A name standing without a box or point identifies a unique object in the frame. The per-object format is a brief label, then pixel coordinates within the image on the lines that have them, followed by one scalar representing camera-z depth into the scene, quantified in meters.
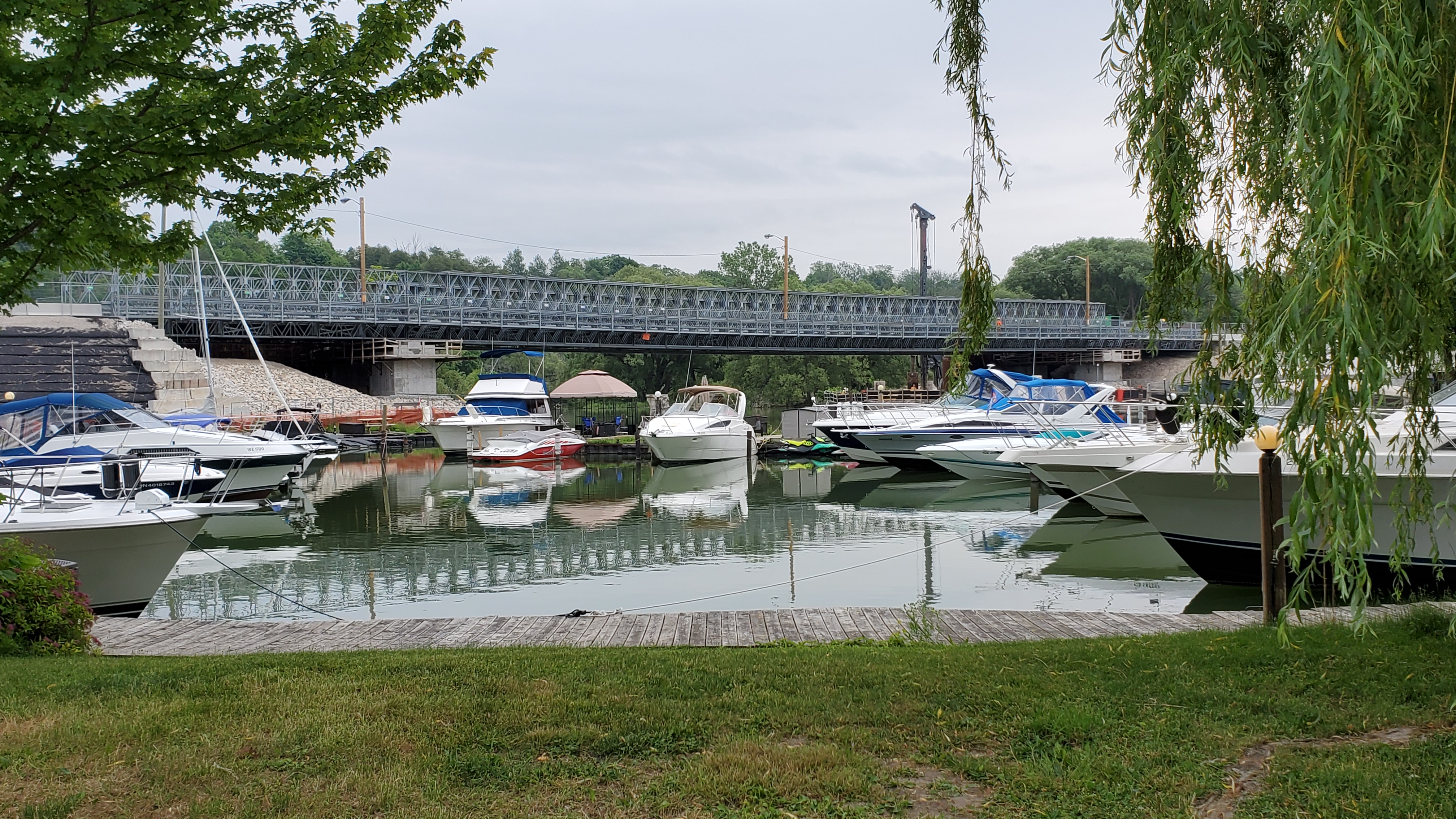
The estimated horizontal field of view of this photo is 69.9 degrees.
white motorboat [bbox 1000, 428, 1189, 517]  19.06
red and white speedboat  40.50
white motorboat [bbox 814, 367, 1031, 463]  36.31
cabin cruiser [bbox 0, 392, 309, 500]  22.42
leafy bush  7.81
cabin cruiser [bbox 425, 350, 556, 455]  44.75
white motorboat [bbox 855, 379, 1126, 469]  30.95
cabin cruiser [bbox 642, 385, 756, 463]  39.50
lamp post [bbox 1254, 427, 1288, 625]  8.76
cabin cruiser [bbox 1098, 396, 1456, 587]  12.30
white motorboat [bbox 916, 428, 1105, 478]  29.94
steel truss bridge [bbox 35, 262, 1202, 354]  59.62
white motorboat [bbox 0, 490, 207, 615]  11.93
